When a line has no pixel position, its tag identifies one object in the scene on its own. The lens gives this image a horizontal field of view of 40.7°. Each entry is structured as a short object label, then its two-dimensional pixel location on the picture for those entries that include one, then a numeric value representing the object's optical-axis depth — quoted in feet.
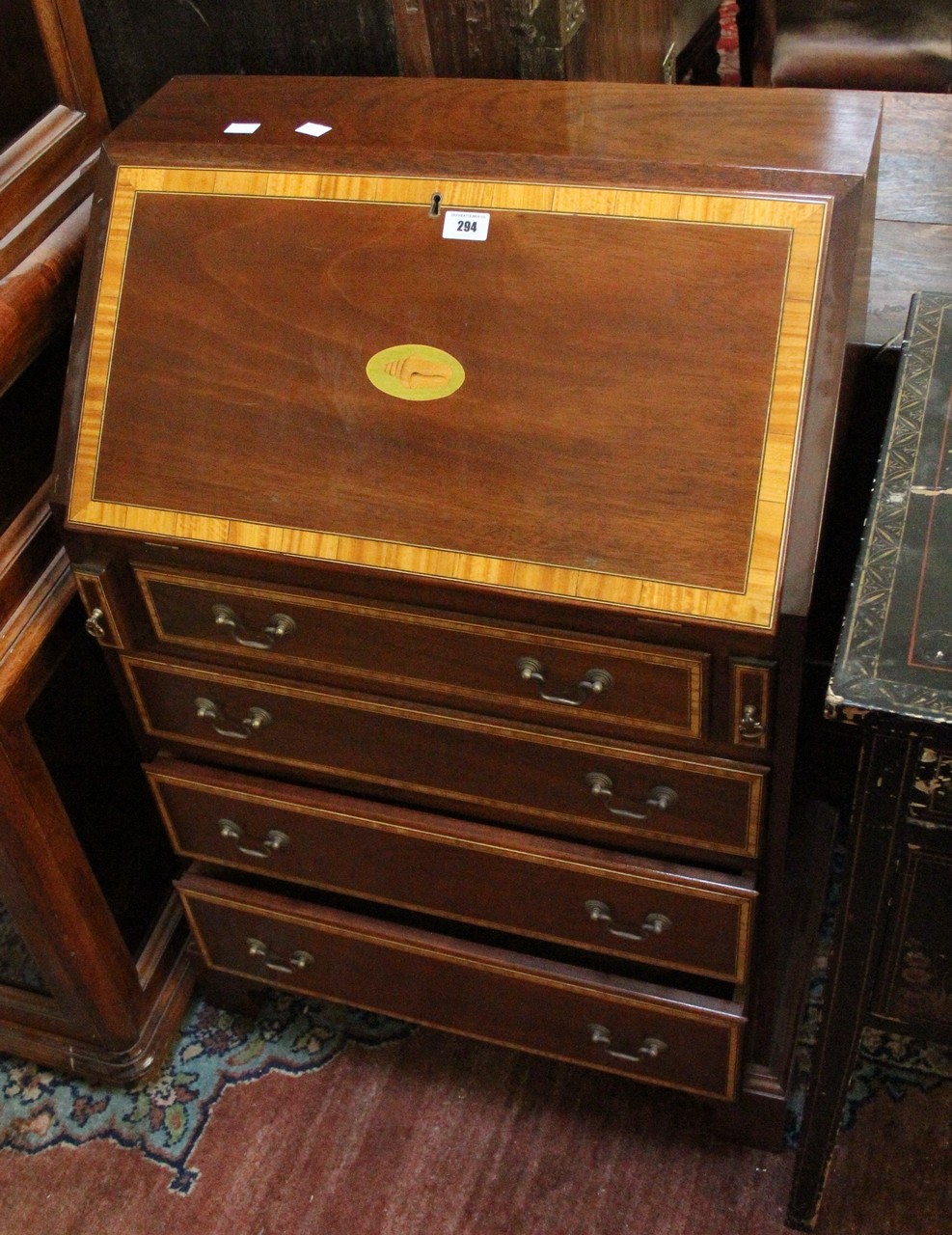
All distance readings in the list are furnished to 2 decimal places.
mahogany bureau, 3.58
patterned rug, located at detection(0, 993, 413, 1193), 5.45
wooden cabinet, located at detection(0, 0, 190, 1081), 4.38
